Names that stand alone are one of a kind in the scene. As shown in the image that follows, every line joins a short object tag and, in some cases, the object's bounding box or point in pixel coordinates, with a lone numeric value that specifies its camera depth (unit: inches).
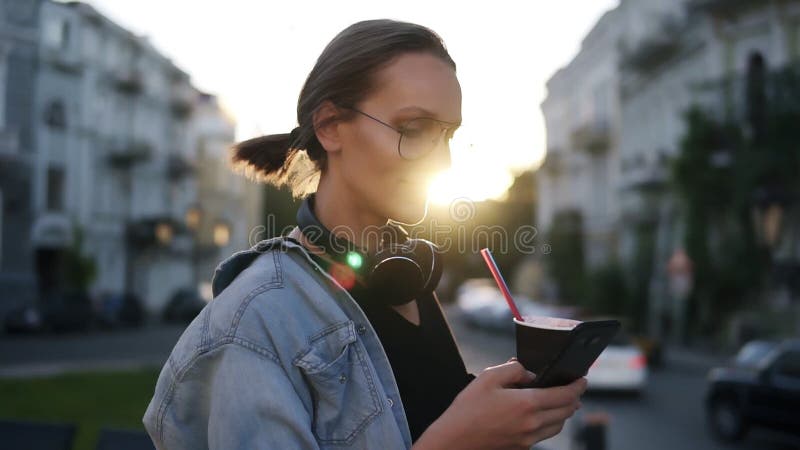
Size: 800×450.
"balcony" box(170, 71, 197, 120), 2087.8
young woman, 67.9
